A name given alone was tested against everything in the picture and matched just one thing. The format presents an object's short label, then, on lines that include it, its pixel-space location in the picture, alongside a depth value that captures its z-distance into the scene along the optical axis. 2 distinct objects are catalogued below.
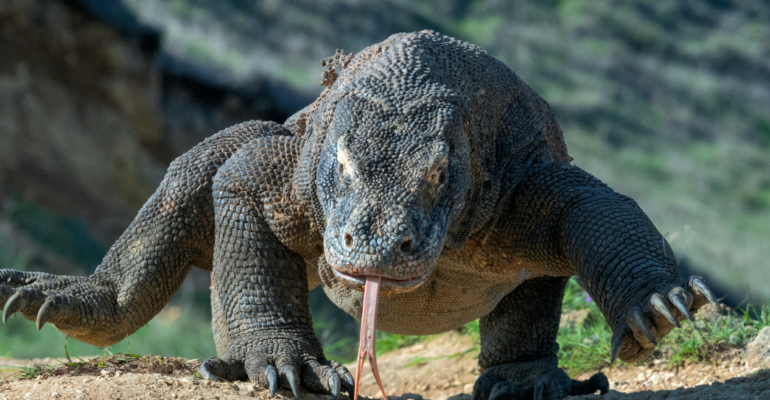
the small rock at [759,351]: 8.33
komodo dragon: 5.53
